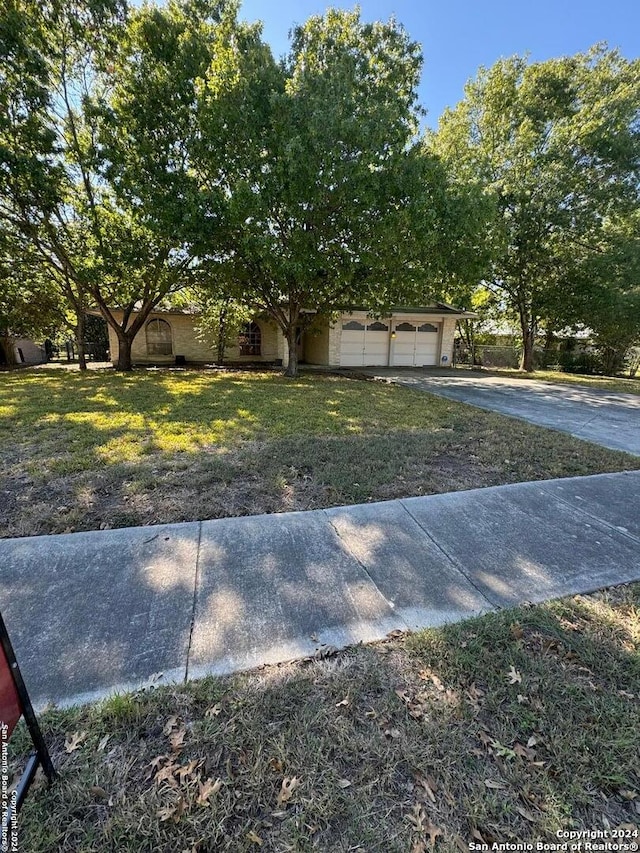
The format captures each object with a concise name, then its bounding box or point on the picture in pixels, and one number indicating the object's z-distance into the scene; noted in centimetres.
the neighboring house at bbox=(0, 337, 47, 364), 1942
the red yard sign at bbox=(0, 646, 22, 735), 118
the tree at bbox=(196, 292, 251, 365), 1633
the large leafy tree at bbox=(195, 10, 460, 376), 818
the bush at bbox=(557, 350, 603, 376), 1904
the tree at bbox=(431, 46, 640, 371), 1276
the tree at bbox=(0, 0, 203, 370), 947
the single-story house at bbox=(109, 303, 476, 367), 1809
